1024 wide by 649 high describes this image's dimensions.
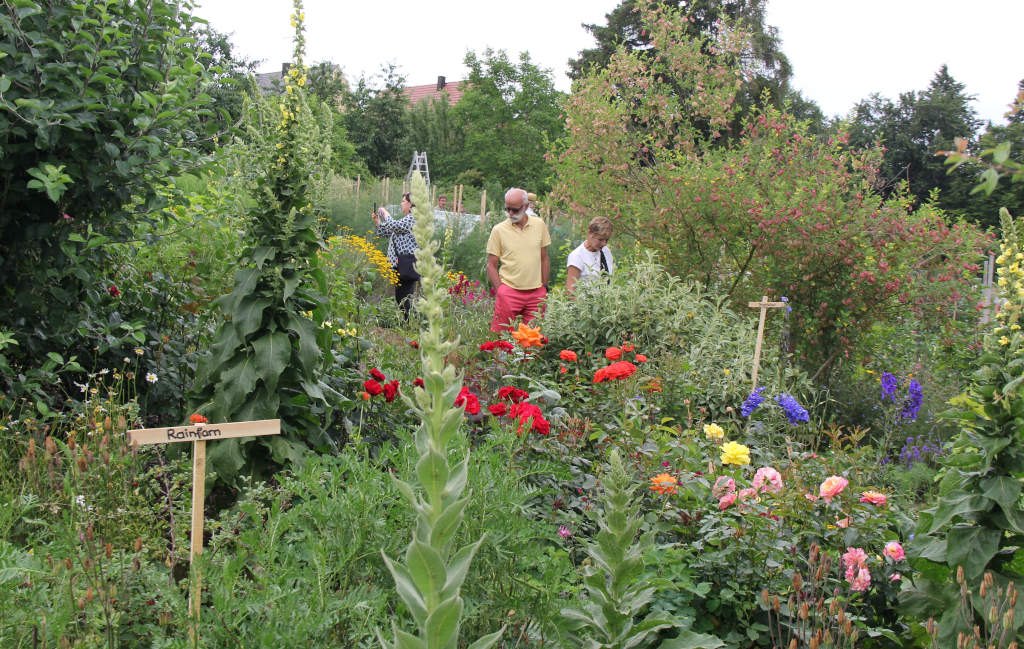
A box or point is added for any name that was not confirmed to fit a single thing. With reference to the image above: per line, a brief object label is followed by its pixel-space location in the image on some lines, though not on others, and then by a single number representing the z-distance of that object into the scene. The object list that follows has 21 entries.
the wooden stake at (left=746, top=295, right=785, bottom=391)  4.21
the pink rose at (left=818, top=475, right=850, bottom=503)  2.49
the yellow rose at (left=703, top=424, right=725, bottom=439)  3.09
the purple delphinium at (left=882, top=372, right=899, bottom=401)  5.34
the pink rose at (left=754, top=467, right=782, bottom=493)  2.62
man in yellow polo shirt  5.94
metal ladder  22.28
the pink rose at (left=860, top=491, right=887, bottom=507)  2.58
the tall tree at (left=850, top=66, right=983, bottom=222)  33.93
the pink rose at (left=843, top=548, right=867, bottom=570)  2.33
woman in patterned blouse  8.34
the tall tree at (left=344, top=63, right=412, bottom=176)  25.22
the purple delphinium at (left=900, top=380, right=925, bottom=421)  5.39
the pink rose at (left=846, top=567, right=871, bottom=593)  2.25
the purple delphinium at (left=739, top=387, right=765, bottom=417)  3.80
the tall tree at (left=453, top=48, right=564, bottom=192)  23.94
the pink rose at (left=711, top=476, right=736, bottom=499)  2.57
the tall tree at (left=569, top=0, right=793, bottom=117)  24.31
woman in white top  5.93
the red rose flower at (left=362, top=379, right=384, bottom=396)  3.21
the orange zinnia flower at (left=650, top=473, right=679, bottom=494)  2.57
